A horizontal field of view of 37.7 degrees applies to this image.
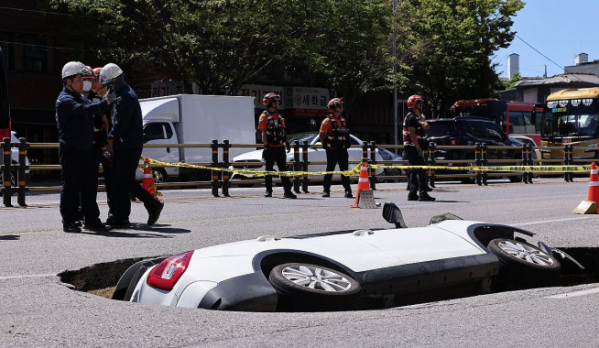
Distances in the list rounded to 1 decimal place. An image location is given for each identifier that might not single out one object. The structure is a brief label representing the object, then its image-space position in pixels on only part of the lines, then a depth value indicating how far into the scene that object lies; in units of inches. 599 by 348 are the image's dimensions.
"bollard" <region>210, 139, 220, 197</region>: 693.3
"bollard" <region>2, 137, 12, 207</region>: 569.3
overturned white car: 203.6
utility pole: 1576.8
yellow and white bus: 1470.2
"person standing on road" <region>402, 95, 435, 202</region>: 585.6
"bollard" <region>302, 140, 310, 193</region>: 744.3
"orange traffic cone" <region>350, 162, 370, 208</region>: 549.6
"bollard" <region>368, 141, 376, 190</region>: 807.1
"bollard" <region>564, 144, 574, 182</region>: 1134.4
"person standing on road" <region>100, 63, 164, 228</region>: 393.1
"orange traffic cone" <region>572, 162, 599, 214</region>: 503.2
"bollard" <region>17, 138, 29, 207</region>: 569.3
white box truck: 988.6
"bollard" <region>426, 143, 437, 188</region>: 843.0
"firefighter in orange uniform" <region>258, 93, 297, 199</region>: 643.5
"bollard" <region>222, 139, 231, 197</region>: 699.5
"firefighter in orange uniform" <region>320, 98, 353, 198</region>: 660.1
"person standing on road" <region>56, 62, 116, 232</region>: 371.6
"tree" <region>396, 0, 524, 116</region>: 1744.6
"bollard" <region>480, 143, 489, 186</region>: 954.7
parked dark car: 1065.5
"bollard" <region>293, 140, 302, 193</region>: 761.0
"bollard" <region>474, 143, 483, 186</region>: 944.3
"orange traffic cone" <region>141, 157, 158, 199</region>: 509.7
